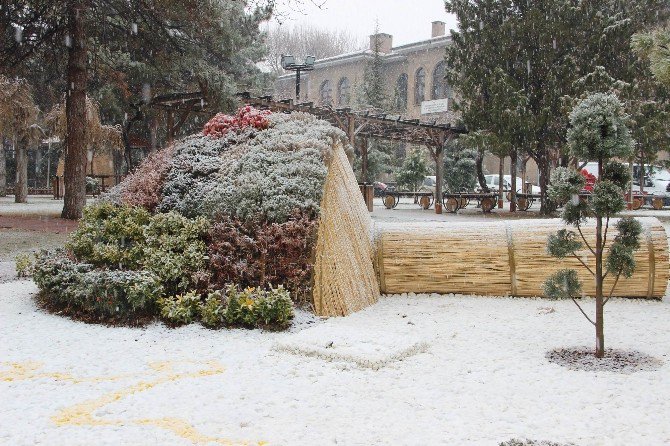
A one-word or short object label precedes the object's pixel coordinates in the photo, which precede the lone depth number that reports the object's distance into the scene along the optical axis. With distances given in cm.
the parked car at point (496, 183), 3484
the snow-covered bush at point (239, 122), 744
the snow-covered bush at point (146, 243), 576
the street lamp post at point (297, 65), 1588
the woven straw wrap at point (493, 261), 671
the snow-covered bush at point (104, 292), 541
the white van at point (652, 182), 2842
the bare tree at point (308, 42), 5622
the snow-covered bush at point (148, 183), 671
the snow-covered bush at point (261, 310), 529
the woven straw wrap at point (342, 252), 586
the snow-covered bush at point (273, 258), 584
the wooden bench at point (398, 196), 2368
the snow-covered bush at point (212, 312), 531
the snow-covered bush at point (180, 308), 536
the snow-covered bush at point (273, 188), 604
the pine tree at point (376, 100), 3416
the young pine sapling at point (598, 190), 454
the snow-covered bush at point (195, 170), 645
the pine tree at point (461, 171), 3075
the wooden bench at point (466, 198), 2177
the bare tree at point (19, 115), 1830
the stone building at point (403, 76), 4506
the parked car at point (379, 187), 3642
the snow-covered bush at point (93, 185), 2988
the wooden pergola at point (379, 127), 1740
